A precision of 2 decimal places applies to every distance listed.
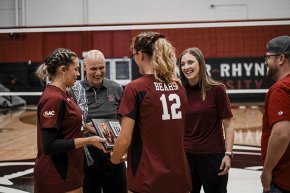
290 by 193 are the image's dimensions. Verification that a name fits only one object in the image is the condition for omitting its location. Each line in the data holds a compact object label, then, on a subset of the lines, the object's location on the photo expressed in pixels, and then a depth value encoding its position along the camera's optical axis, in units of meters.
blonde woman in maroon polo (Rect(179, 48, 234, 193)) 3.64
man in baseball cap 2.57
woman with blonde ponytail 2.52
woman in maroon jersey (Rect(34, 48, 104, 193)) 2.82
